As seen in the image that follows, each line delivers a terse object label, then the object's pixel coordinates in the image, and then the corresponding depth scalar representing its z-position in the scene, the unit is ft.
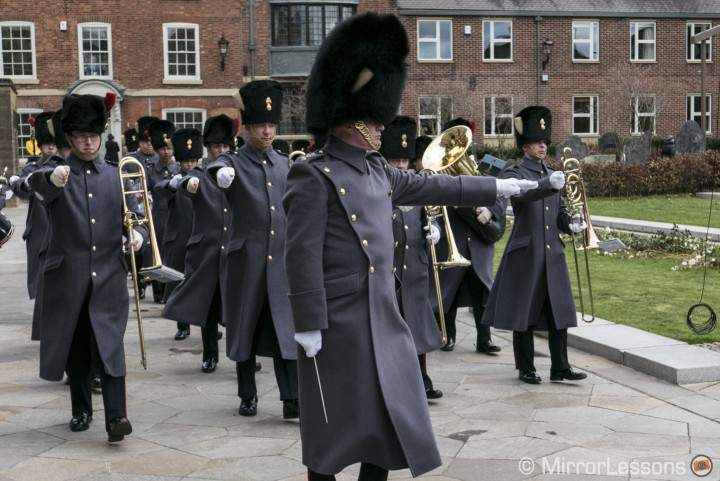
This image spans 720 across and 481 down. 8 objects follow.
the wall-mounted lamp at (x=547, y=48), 122.21
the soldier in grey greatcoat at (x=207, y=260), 25.63
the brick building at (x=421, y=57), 111.96
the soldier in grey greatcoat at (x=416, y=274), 21.98
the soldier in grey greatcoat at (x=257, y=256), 21.35
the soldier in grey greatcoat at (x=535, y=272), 23.95
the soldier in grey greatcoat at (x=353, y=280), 13.38
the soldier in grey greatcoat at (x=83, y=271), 19.51
